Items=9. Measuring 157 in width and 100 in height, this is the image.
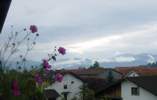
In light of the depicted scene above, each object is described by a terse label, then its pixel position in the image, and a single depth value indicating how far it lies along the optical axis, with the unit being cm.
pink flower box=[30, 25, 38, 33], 356
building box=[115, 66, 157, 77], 4203
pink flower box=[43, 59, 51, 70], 336
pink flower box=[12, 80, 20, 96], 268
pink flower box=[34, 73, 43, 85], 306
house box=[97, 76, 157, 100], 2539
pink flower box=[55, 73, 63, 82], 339
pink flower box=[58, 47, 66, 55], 356
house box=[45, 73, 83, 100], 3214
